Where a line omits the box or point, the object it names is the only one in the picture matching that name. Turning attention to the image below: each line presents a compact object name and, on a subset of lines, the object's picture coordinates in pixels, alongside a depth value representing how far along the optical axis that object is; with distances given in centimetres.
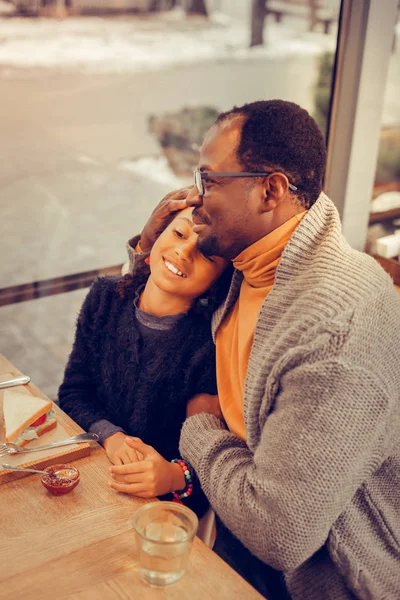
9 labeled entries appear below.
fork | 132
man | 113
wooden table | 103
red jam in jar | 123
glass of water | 103
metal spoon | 126
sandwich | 135
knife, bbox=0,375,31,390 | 155
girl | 155
